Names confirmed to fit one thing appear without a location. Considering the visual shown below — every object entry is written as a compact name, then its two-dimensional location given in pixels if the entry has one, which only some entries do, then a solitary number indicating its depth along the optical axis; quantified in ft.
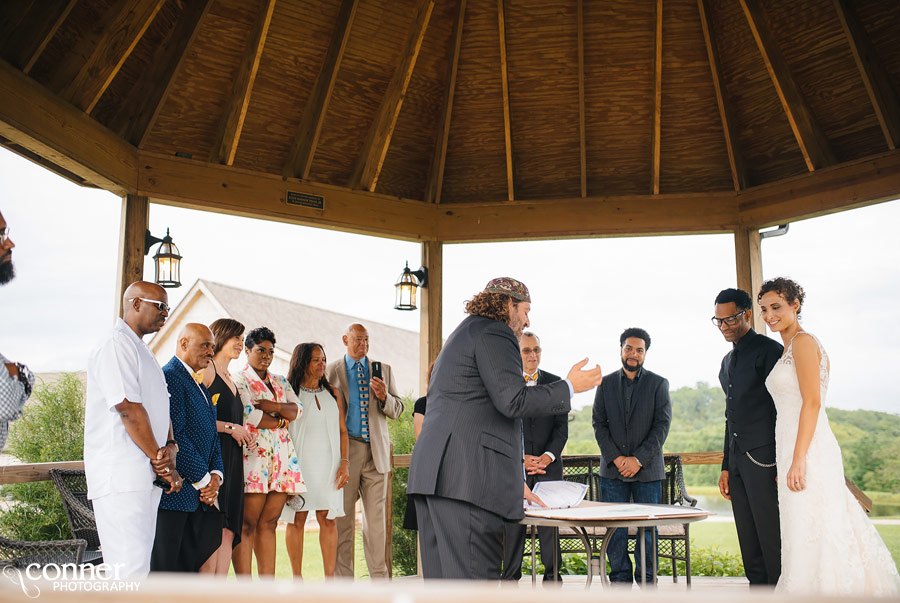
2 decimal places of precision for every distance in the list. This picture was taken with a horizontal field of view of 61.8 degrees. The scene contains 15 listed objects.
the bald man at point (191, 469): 10.91
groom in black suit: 11.96
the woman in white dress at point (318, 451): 15.52
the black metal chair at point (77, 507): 13.80
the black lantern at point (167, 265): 16.78
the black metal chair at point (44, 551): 12.16
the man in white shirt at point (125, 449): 9.77
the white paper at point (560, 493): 10.69
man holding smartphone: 17.08
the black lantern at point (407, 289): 19.89
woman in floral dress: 14.12
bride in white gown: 10.16
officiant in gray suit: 9.45
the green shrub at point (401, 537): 20.38
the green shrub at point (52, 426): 23.95
